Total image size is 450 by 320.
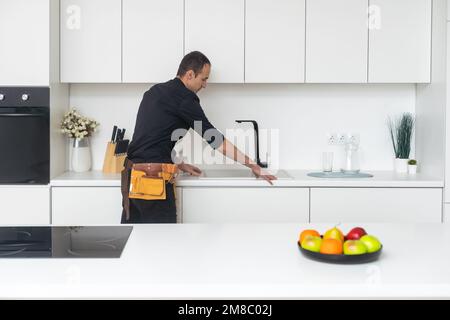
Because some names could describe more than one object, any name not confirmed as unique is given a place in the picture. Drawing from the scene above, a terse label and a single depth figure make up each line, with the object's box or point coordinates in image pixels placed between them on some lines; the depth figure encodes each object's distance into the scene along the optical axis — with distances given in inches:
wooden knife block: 148.4
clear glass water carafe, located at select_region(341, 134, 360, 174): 154.7
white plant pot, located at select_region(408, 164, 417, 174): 150.9
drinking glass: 152.2
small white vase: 150.9
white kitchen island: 55.7
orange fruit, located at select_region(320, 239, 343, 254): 63.0
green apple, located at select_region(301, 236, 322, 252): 64.3
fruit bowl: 62.3
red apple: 66.9
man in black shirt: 123.1
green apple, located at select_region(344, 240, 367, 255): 62.7
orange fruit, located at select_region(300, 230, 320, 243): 67.3
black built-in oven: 135.0
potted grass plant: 152.9
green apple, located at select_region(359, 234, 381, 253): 64.0
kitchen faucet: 151.1
